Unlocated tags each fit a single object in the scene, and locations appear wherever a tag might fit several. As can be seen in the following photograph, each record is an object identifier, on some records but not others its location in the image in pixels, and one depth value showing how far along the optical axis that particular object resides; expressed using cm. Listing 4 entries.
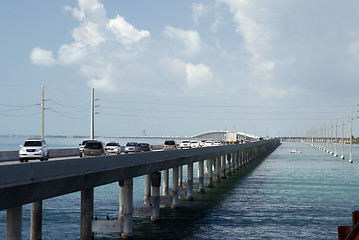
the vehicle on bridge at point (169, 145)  8381
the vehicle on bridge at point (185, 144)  10179
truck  16262
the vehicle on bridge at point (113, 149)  6251
